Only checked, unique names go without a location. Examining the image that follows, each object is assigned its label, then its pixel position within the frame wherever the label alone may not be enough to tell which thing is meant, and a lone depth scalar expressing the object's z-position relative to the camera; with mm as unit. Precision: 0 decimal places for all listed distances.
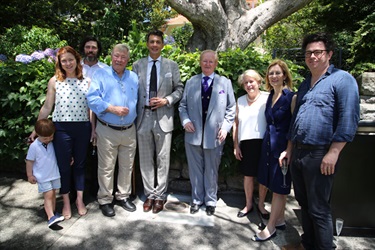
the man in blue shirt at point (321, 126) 2358
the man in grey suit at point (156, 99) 3588
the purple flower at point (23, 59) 5125
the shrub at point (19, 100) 4203
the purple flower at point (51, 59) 4946
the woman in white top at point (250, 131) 3418
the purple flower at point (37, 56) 5305
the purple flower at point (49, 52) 5578
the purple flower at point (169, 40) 7318
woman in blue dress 3107
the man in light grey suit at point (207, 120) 3521
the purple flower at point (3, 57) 6938
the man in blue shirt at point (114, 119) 3336
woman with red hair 3350
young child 3236
